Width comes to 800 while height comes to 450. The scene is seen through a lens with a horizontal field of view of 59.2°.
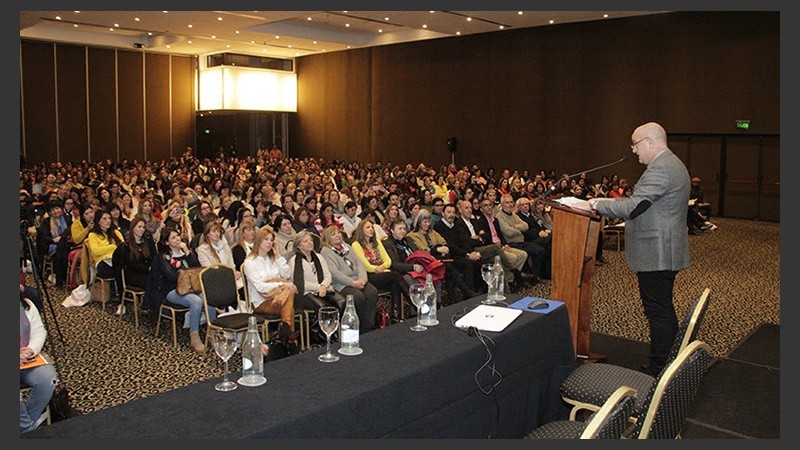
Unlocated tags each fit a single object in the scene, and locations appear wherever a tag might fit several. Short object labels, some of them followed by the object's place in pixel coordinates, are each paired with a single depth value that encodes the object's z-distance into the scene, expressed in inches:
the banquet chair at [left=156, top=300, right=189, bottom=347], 232.5
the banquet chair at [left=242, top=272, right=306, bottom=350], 218.5
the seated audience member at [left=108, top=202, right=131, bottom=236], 317.4
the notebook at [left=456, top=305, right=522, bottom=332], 141.1
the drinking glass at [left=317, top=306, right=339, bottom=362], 127.6
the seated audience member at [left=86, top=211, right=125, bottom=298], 281.3
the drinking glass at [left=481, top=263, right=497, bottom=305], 166.7
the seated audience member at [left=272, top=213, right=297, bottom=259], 286.6
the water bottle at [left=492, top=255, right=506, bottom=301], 166.6
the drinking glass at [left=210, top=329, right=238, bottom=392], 114.6
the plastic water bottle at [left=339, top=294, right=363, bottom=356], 124.4
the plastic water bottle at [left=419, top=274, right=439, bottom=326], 143.8
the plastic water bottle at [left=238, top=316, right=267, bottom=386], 107.6
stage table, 93.7
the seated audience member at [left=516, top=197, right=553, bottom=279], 349.4
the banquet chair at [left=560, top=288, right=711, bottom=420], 136.9
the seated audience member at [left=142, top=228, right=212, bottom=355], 231.3
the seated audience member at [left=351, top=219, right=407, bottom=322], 261.7
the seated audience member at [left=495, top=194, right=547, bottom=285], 340.5
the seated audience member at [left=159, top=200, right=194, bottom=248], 301.9
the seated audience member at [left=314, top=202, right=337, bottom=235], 335.6
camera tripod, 180.8
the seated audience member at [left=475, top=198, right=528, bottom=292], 320.5
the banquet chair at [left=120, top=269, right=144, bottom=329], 256.5
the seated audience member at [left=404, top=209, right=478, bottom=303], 293.9
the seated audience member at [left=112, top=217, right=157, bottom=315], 264.7
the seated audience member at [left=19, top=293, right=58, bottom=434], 145.1
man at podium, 163.2
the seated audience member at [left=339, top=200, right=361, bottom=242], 354.0
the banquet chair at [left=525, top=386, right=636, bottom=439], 85.0
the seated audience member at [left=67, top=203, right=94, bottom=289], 310.0
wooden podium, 181.9
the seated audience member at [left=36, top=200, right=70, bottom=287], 319.3
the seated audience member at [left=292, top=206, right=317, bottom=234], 328.2
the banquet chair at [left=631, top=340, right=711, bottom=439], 97.2
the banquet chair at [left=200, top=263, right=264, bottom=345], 221.5
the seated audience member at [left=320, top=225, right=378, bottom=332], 238.5
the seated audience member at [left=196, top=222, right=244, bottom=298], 250.4
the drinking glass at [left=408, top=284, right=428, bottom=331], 144.1
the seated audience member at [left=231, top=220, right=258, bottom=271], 268.8
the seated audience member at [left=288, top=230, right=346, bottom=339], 231.5
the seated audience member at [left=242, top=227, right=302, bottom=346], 219.5
